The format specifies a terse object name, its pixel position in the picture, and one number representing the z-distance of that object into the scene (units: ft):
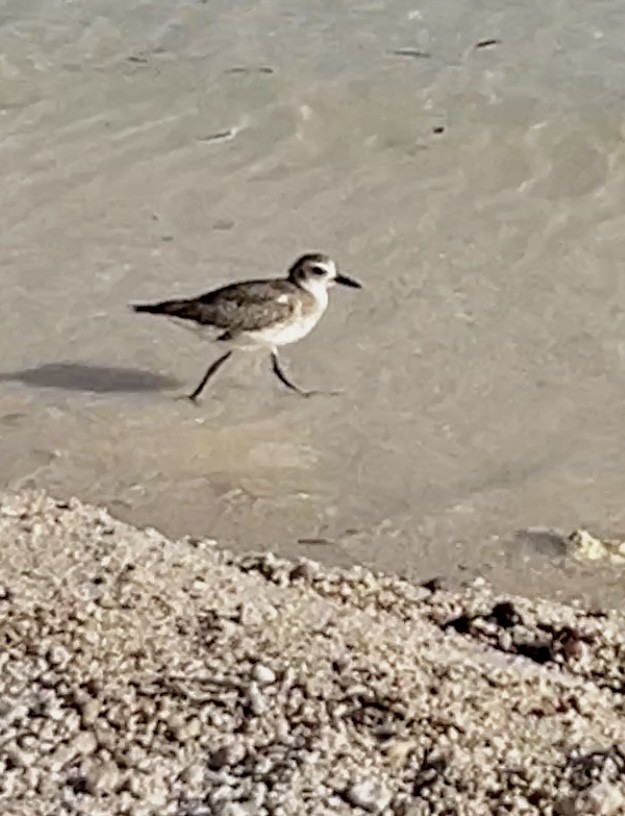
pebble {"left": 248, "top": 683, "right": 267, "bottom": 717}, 17.35
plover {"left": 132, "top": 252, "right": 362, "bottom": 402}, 30.19
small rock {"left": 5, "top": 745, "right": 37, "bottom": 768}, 16.62
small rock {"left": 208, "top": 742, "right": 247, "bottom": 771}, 16.66
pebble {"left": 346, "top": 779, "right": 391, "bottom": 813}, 16.22
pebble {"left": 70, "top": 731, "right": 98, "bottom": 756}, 16.81
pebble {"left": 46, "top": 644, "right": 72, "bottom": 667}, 18.07
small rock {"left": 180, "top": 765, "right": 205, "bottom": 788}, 16.51
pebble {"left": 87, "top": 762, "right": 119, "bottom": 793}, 16.42
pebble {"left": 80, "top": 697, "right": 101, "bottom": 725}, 17.20
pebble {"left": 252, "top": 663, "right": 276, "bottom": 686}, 17.79
